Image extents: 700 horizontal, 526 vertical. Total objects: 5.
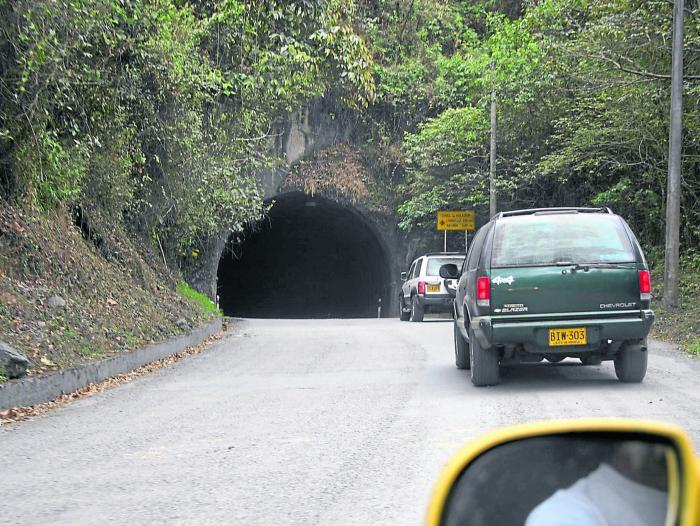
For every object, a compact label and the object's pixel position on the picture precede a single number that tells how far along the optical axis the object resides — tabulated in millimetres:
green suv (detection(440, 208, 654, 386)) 9359
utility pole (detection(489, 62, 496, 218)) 27172
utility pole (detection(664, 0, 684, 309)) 17625
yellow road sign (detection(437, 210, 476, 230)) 30984
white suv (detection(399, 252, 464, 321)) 24375
